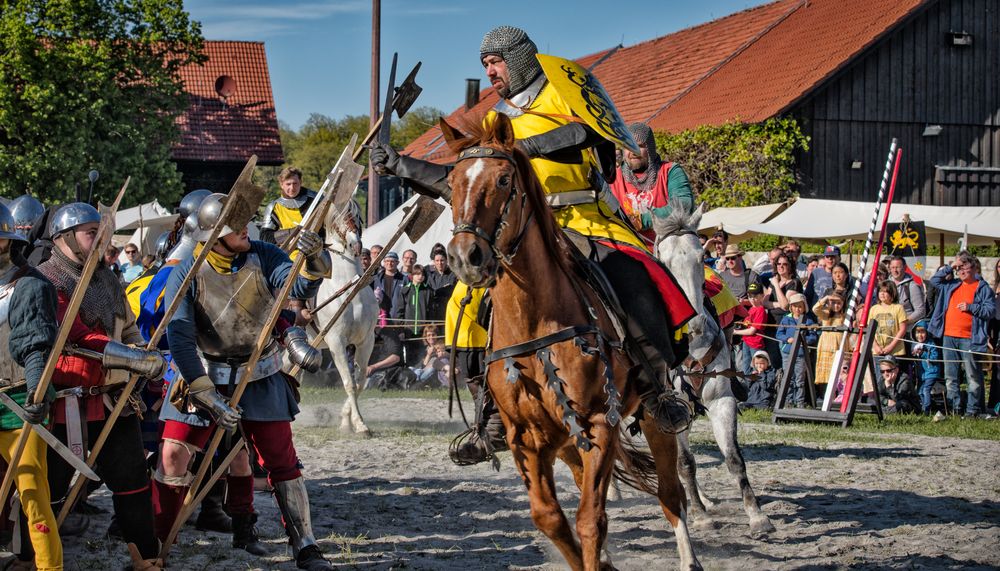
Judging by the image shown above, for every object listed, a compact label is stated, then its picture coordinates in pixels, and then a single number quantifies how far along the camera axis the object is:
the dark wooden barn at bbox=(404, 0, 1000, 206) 25.95
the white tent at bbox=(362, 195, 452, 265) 19.20
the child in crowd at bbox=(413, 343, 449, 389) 16.34
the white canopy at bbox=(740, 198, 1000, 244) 16.77
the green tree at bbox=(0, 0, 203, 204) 31.06
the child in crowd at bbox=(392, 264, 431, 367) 15.98
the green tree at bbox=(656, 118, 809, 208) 23.64
